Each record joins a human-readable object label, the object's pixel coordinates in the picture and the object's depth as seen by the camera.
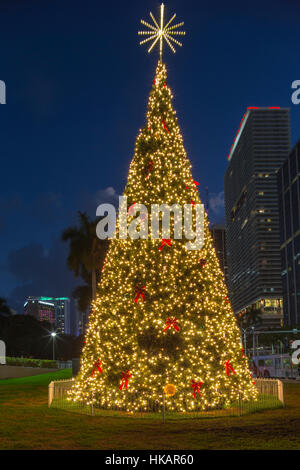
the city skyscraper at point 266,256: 188.38
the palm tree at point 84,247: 38.53
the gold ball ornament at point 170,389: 14.45
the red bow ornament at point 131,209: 17.17
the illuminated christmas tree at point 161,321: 15.37
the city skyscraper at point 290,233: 124.19
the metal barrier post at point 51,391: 17.12
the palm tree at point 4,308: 63.94
